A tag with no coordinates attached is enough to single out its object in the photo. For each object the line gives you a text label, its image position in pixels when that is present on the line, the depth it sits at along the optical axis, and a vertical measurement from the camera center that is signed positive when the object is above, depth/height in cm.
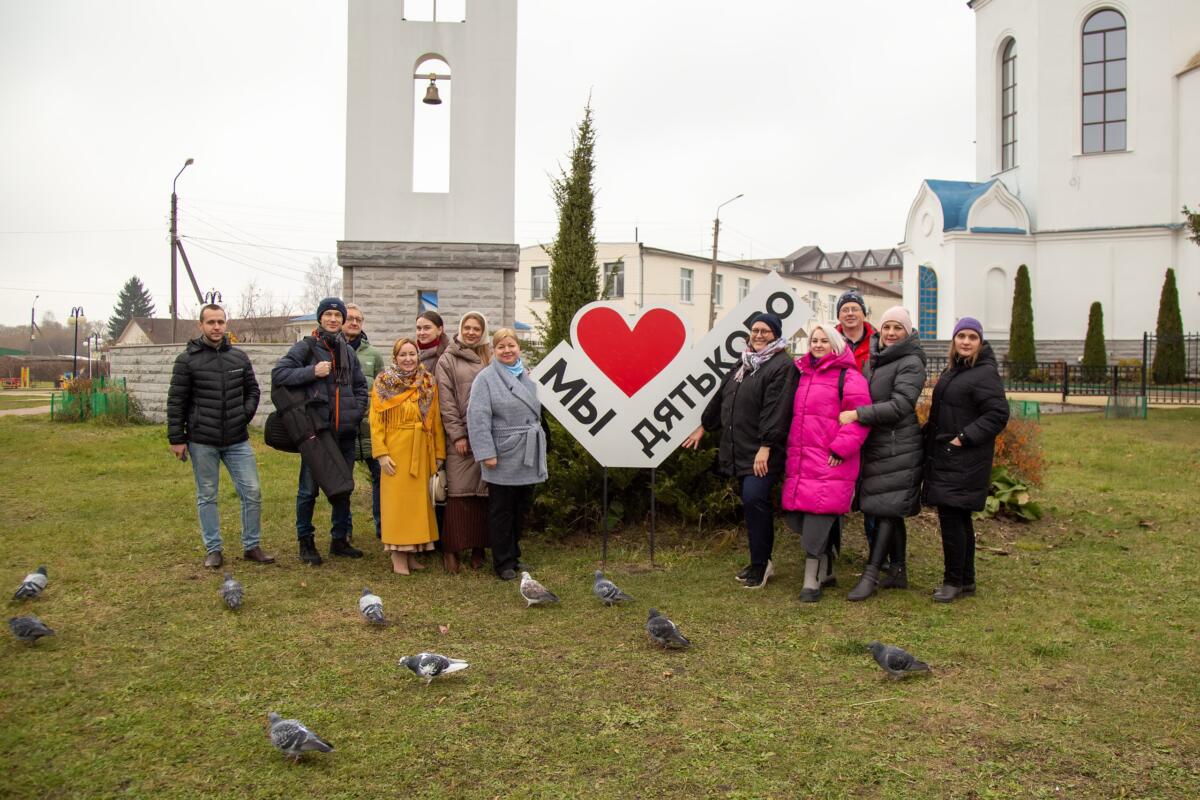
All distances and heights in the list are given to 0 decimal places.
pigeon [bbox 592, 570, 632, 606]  582 -135
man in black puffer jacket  671 -28
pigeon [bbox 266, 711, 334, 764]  357 -142
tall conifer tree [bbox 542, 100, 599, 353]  893 +138
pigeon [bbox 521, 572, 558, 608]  575 -134
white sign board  688 +5
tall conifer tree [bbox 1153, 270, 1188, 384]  2741 +139
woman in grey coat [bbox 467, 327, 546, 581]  651 -42
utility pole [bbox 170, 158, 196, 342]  3334 +493
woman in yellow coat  676 -55
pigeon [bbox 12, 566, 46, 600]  588 -138
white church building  3034 +711
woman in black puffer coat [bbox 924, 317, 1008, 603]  570 -28
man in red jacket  628 +39
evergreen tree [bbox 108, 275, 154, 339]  10675 +814
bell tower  1312 +304
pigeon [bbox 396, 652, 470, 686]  440 -139
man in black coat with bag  688 -8
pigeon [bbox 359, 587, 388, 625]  541 -137
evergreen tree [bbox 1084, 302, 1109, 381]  2980 +151
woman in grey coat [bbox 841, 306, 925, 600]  581 -33
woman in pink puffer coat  588 -38
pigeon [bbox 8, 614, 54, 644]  500 -140
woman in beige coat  674 -57
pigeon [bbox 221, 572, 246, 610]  577 -138
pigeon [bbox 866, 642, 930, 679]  454 -139
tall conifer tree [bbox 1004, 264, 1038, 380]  3133 +209
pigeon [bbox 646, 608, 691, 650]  499 -138
